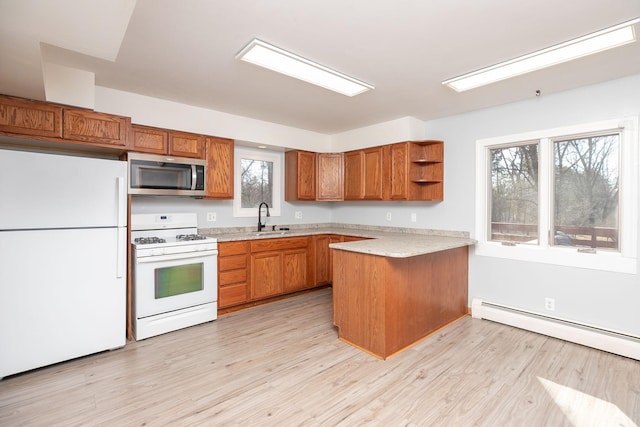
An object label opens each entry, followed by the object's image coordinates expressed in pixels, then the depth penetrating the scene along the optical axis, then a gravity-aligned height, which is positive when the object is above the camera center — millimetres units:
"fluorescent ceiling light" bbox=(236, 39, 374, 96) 2281 +1246
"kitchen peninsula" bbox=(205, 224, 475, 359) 2648 -727
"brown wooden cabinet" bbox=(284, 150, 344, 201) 4688 +603
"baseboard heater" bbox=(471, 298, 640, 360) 2645 -1137
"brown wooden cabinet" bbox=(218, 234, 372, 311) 3613 -717
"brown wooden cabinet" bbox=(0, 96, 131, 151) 2359 +777
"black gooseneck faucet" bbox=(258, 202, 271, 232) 4414 -81
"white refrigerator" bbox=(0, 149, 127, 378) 2250 -358
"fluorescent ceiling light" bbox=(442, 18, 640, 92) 2041 +1228
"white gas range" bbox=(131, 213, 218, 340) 2934 -649
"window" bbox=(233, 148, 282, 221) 4379 +504
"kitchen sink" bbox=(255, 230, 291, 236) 4020 -266
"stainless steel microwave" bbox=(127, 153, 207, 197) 3062 +419
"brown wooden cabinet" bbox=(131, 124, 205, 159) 3113 +792
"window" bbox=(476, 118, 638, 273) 2758 +185
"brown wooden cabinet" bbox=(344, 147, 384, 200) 4305 +593
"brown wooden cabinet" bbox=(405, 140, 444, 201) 3969 +584
